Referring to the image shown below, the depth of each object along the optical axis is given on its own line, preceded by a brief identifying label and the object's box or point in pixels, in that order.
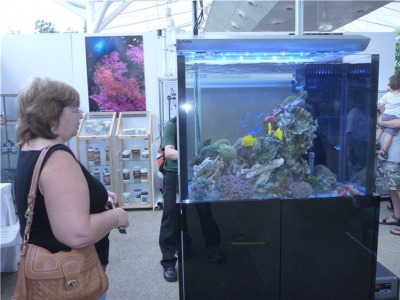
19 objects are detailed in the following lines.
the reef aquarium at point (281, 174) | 1.77
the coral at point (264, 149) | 1.82
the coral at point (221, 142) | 1.83
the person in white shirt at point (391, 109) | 3.86
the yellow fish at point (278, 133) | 1.83
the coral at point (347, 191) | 1.87
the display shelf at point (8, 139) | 5.13
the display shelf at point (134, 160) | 4.84
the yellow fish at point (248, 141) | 1.83
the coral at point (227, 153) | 1.81
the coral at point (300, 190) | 1.83
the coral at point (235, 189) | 1.80
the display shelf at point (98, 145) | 4.76
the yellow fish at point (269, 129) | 1.84
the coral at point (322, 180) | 1.88
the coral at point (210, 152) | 1.81
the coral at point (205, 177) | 1.79
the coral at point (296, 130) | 1.83
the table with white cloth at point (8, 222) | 2.96
